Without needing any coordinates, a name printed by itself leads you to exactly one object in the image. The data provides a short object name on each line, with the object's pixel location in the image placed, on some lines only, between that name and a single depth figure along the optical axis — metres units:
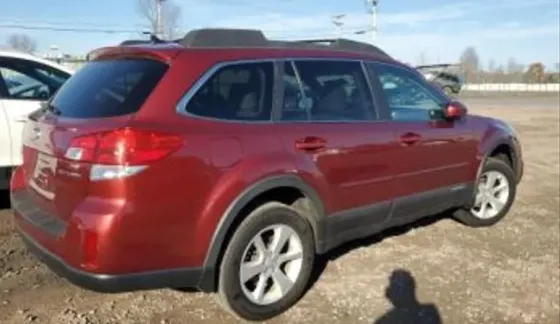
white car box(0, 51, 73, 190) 5.62
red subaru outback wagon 3.04
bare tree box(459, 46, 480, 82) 70.64
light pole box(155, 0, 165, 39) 28.02
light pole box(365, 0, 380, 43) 40.12
